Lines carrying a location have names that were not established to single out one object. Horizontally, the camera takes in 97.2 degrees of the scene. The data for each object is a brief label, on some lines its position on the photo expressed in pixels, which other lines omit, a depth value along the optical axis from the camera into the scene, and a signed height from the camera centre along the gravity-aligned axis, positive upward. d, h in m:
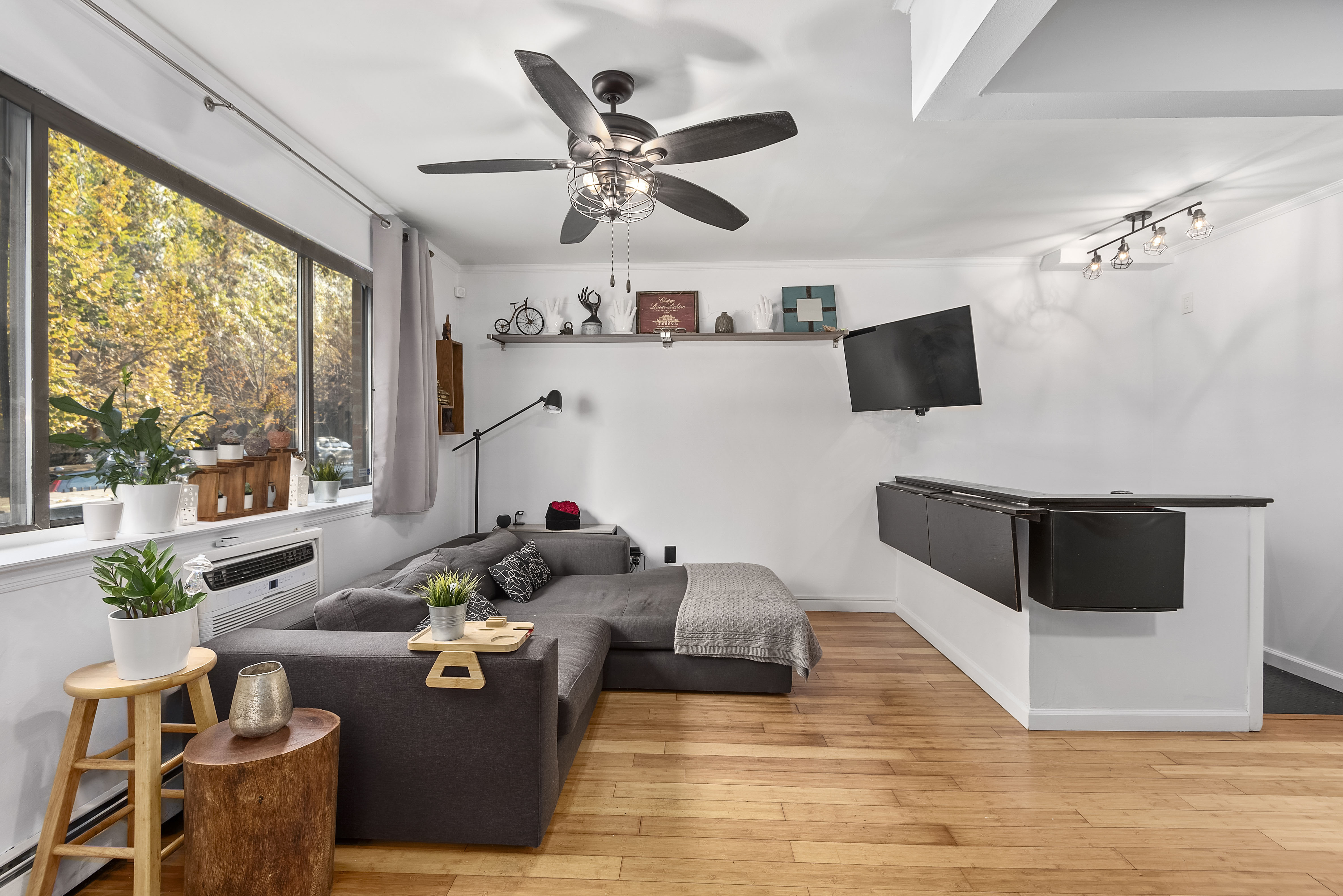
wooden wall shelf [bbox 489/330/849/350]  4.11 +0.74
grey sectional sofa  1.69 -0.84
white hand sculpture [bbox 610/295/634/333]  4.24 +0.92
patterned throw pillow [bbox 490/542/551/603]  3.05 -0.71
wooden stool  1.38 -0.79
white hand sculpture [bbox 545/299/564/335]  4.27 +0.92
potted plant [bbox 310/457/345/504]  2.79 -0.19
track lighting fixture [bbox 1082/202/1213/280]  3.07 +1.11
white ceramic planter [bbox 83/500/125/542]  1.66 -0.22
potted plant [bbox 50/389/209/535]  1.72 -0.08
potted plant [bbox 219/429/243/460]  2.23 -0.01
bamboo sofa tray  1.65 -0.58
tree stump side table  1.36 -0.87
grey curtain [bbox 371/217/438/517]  3.11 +0.38
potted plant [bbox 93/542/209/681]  1.40 -0.42
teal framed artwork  4.20 +0.95
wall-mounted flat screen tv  3.40 +0.48
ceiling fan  1.65 +0.93
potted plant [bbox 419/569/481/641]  1.70 -0.47
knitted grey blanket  2.79 -0.90
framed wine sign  4.23 +0.94
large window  1.63 +0.48
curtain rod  1.71 +1.22
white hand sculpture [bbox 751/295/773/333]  4.14 +0.89
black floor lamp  4.05 +0.27
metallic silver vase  1.45 -0.65
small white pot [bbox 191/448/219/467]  2.12 -0.05
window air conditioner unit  1.94 -0.50
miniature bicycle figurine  4.30 +0.89
